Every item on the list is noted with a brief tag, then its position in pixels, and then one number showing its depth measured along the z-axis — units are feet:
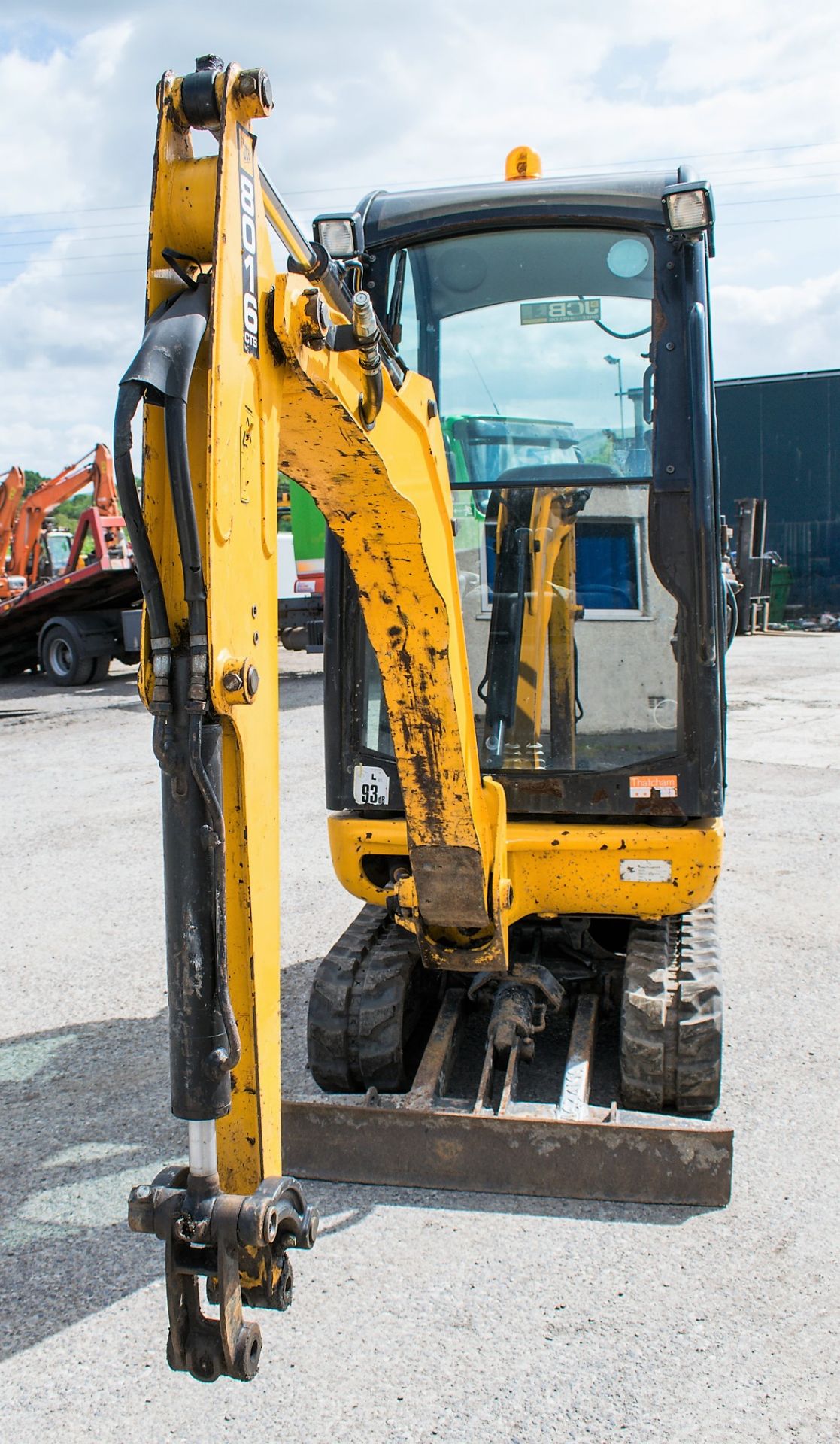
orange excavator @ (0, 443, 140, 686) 55.62
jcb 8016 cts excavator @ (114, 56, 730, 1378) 10.62
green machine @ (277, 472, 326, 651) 50.06
